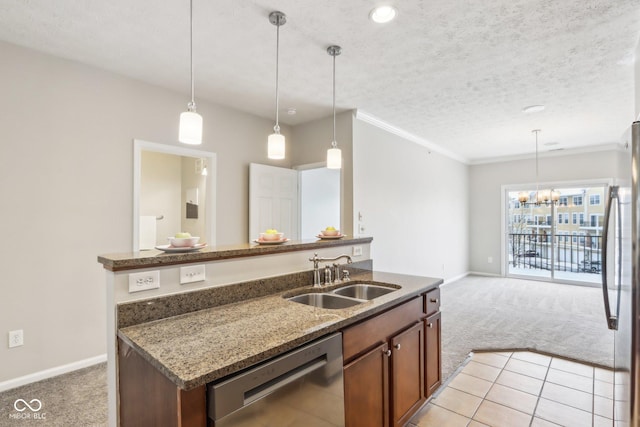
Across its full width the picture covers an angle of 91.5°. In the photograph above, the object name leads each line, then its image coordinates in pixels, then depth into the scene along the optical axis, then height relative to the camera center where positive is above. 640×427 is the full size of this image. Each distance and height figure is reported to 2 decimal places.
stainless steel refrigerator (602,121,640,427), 1.24 -0.31
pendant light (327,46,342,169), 2.56 +0.51
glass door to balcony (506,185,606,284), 6.02 -0.35
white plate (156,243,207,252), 1.62 -0.16
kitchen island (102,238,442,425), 0.99 -0.47
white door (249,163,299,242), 3.90 +0.23
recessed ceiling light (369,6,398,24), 2.04 +1.37
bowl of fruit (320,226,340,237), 2.51 -0.12
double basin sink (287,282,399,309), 1.96 -0.52
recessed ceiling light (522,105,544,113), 3.77 +1.35
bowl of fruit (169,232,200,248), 1.66 -0.13
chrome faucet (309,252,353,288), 2.11 -0.37
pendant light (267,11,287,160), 2.12 +0.55
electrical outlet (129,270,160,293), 1.38 -0.29
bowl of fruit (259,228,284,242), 2.08 -0.12
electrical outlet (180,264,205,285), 1.54 -0.28
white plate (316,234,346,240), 2.49 -0.15
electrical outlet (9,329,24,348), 2.42 -0.95
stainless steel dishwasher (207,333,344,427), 0.99 -0.63
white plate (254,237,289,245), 2.04 -0.16
